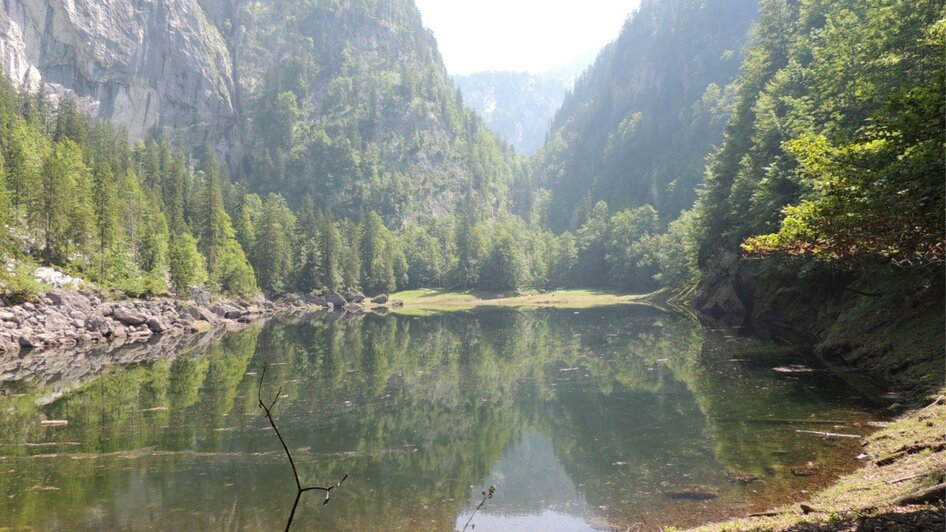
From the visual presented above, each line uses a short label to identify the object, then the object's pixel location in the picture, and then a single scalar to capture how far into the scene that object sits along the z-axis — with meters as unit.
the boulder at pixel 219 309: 88.96
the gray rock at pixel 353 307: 119.62
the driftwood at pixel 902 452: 14.26
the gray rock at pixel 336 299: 125.88
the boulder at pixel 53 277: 65.31
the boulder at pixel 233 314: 90.31
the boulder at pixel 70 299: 61.53
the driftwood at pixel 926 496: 9.58
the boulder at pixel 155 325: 69.06
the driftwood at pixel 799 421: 20.35
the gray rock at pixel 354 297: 131.04
